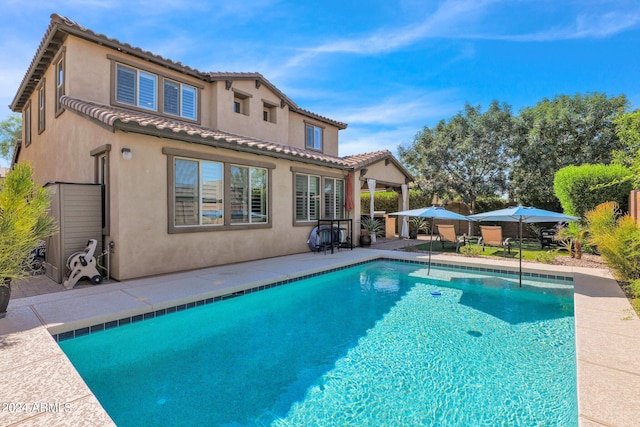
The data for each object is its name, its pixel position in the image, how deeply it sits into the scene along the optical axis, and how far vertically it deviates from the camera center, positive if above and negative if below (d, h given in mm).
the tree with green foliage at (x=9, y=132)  33656 +9375
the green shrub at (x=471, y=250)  12759 -1453
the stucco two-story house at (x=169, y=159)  8219 +1994
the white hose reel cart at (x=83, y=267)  7448 -1231
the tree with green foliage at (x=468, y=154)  18828 +3942
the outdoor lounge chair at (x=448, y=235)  14598 -888
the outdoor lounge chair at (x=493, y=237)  13244 -900
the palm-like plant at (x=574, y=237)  11710 -839
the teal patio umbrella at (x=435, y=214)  10820 +89
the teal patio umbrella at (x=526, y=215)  8383 +36
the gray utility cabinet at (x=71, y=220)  7777 -84
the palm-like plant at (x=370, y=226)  16484 -512
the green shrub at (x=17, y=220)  5129 -54
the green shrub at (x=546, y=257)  11016 -1514
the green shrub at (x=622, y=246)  7070 -724
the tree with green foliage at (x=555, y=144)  17922 +4308
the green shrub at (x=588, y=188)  12531 +1174
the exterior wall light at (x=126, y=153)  7852 +1624
